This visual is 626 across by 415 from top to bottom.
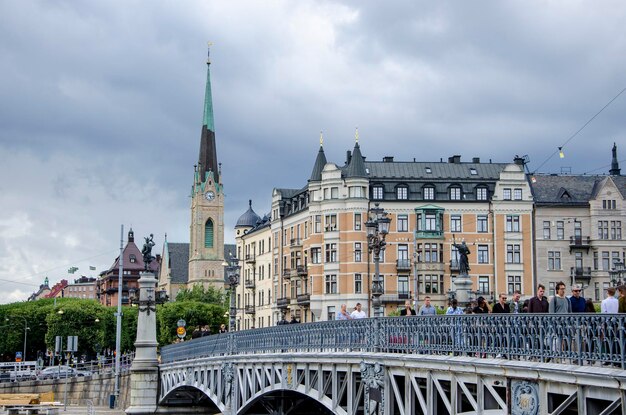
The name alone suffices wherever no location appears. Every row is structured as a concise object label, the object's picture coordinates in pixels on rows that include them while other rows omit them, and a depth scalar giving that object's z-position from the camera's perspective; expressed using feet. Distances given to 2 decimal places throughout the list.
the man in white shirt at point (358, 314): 98.94
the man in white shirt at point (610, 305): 60.34
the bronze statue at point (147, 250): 184.34
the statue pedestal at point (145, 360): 181.57
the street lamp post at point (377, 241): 91.66
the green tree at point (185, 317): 361.71
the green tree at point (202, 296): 476.13
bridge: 52.01
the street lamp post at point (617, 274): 199.29
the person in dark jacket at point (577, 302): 63.05
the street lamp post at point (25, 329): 374.43
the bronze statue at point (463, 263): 118.52
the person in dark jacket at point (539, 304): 65.49
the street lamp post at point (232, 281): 150.10
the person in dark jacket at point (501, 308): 73.97
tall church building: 574.15
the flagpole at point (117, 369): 215.88
